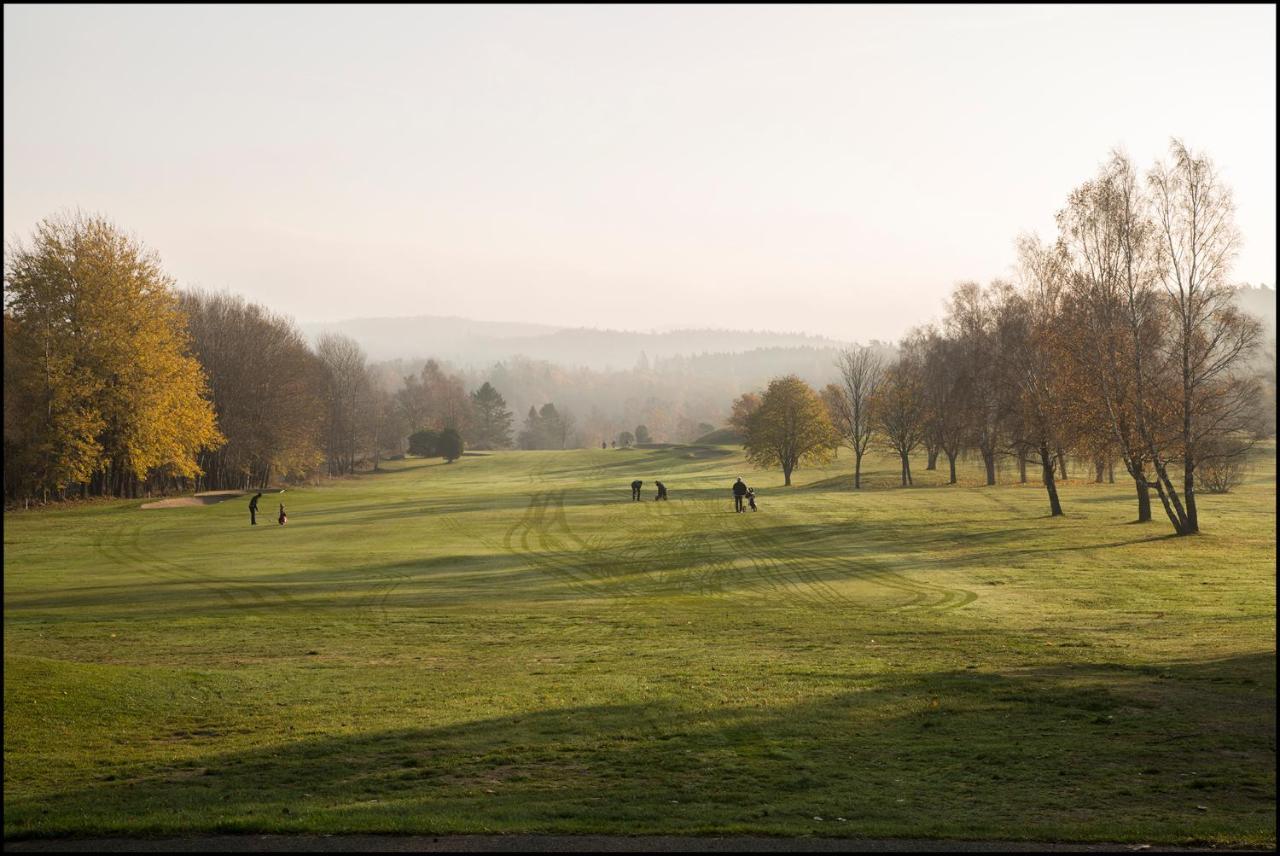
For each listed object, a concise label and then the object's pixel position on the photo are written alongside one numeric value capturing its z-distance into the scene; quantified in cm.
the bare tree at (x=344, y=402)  10988
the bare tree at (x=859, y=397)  8144
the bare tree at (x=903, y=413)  8194
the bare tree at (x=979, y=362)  6007
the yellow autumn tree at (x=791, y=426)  8194
